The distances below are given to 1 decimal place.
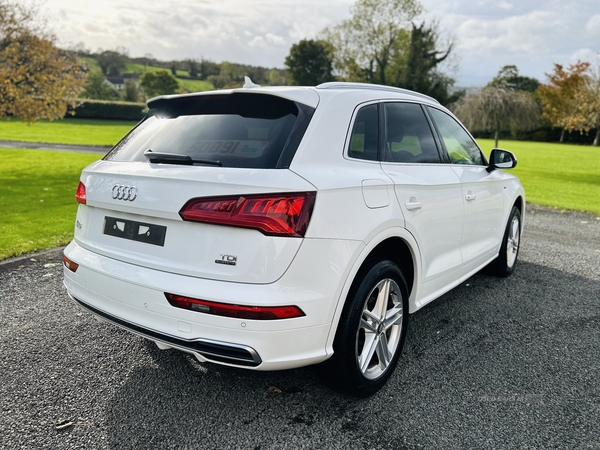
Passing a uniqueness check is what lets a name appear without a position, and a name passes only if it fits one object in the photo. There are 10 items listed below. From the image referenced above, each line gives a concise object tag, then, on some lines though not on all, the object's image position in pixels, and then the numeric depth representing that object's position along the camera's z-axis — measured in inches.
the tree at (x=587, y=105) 2078.0
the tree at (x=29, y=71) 546.3
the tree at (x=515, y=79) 3129.9
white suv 94.5
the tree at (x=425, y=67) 2127.2
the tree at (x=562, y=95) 2224.0
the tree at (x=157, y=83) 3169.3
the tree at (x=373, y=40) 2075.5
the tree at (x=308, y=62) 2861.7
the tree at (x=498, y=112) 1226.6
